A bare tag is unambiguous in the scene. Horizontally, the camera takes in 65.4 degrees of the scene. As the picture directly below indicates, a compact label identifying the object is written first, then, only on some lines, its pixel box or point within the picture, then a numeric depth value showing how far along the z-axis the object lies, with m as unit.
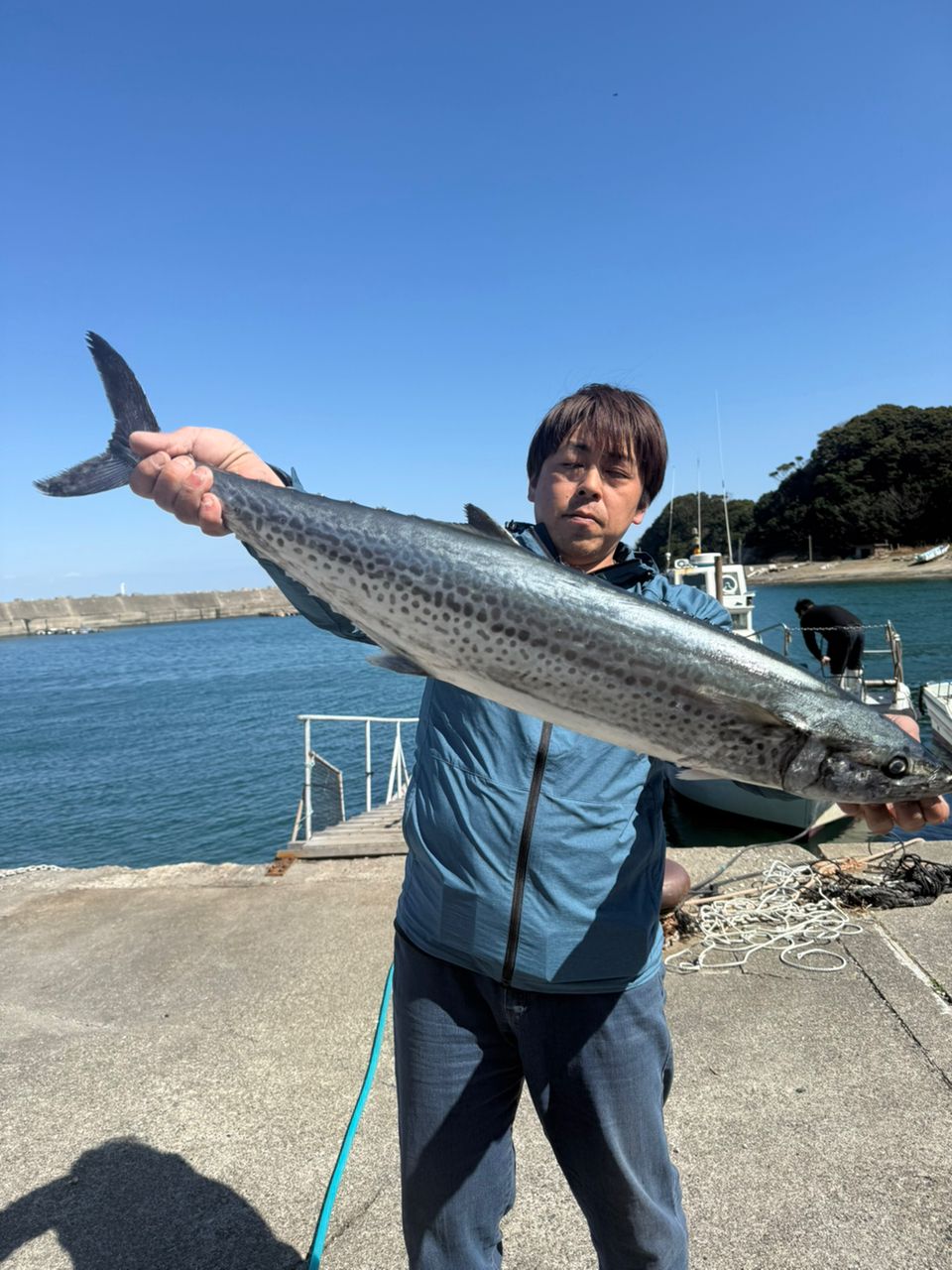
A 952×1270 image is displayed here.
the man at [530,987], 1.96
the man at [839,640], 14.66
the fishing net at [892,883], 5.34
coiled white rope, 4.70
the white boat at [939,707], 18.55
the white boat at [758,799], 14.48
